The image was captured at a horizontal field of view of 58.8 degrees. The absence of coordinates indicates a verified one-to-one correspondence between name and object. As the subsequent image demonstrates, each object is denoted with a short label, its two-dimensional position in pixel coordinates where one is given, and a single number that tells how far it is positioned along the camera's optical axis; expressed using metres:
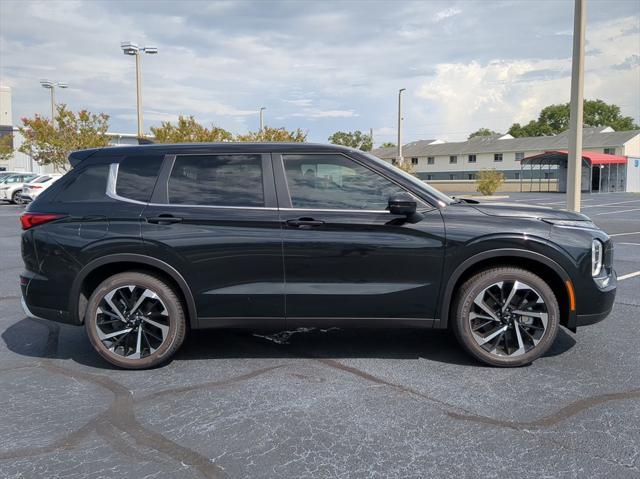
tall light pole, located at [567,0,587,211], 10.33
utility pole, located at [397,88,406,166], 36.08
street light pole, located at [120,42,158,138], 23.58
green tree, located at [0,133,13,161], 47.61
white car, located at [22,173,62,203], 24.40
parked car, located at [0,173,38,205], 30.49
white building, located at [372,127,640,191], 54.34
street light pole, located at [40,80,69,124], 34.93
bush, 36.97
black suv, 4.45
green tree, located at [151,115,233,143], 28.94
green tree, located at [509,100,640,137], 89.88
